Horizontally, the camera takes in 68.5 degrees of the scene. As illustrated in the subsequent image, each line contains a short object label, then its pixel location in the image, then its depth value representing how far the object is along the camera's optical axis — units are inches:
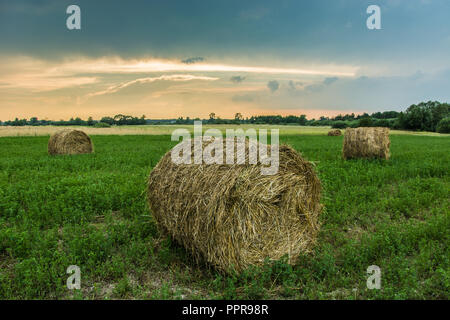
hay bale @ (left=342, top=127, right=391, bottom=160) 606.5
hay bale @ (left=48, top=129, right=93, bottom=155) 744.3
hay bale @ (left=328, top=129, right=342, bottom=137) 1865.2
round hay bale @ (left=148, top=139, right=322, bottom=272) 201.2
